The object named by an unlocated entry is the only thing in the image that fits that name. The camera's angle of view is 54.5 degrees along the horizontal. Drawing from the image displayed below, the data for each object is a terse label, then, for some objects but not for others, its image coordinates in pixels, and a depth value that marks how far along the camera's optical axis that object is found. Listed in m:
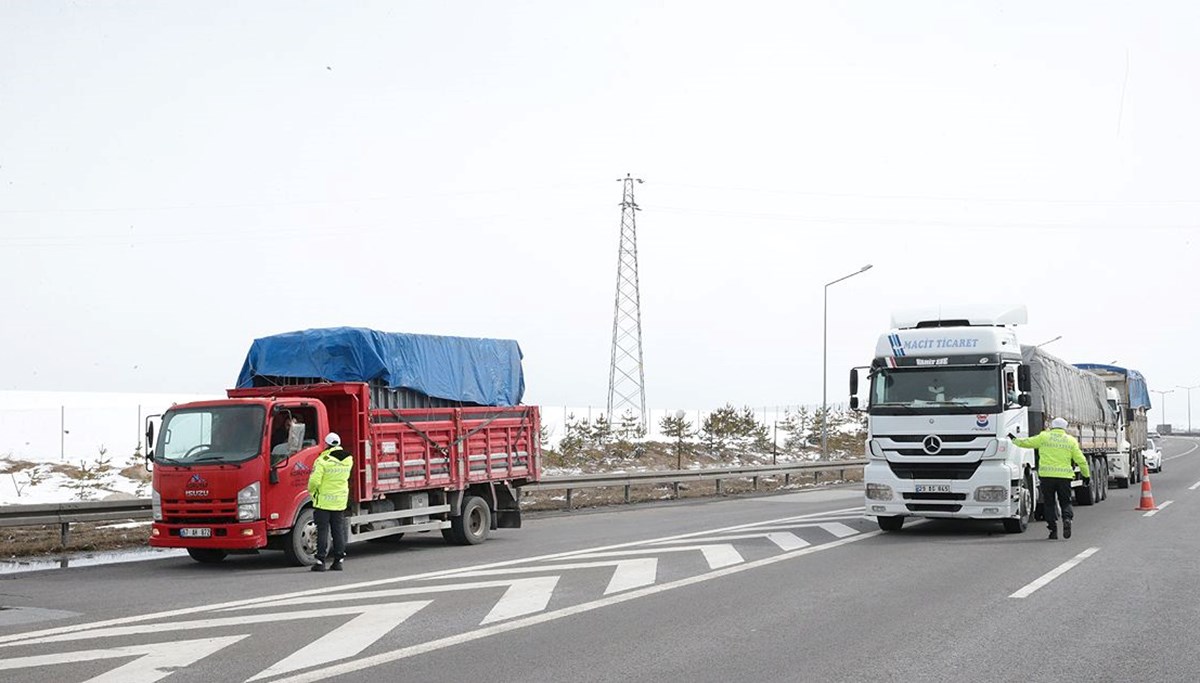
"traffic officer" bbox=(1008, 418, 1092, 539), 17.28
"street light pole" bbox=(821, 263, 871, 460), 41.22
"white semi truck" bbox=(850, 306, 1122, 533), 17.25
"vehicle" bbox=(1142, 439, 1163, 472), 45.59
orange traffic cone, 23.87
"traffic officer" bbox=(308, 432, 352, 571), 14.17
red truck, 14.28
